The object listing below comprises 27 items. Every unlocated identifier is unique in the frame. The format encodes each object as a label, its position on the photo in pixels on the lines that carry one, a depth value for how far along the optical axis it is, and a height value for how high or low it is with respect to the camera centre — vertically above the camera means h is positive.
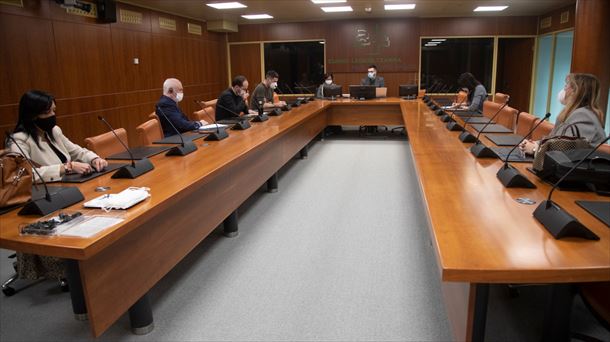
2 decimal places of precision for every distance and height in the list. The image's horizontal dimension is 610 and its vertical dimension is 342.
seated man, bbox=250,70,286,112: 6.60 -0.16
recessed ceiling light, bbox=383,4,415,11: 8.55 +1.43
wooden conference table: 1.39 -0.56
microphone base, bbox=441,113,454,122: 4.79 -0.43
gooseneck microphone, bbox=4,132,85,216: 1.90 -0.51
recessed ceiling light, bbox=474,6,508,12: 8.95 +1.42
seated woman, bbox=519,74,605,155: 2.62 -0.22
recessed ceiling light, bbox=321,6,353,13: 8.67 +1.43
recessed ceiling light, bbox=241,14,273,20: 9.66 +1.46
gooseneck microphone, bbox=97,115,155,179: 2.52 -0.49
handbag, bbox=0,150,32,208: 1.92 -0.40
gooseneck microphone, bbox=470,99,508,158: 2.89 -0.48
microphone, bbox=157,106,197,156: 3.13 -0.46
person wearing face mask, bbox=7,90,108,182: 2.49 -0.31
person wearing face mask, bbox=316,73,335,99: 8.62 -0.15
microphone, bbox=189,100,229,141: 3.77 -0.44
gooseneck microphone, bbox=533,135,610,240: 1.52 -0.51
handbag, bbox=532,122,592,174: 2.21 -0.34
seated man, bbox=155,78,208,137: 4.21 -0.24
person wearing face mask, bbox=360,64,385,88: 8.84 +0.01
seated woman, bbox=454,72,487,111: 6.02 -0.16
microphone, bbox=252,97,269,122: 5.11 -0.39
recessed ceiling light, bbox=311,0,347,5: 7.75 +1.39
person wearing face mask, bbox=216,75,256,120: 5.39 -0.21
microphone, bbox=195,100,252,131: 4.43 -0.42
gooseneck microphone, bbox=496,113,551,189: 2.16 -0.50
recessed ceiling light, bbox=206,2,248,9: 7.89 +1.41
